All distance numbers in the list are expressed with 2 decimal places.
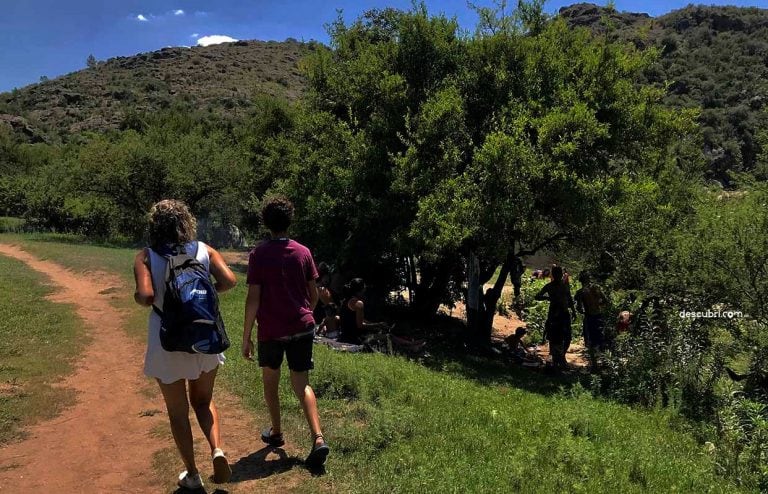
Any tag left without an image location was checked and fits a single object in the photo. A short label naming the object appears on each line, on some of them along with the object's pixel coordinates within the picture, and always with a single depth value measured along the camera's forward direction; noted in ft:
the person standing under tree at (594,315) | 34.73
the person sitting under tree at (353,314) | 29.76
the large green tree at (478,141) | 33.12
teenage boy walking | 14.26
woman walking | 12.12
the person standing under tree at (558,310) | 34.50
